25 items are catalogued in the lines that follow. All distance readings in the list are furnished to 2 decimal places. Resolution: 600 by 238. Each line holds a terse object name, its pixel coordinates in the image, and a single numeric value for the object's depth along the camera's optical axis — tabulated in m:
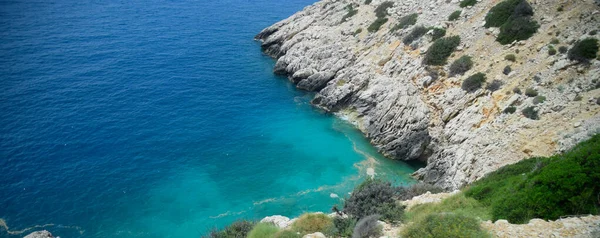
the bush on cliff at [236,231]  22.78
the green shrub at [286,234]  19.70
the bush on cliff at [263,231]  20.73
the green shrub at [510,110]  32.16
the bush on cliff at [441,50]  43.66
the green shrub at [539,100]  30.72
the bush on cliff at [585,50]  31.19
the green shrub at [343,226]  19.80
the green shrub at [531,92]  31.89
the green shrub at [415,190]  25.30
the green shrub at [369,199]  21.49
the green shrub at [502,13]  41.56
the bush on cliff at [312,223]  20.86
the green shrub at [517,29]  37.97
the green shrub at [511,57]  36.94
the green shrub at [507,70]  36.19
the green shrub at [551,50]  34.05
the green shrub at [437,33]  46.47
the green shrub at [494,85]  36.00
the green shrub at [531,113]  29.96
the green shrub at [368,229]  18.09
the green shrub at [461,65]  40.53
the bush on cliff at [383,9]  58.12
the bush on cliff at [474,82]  37.84
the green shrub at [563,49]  33.38
